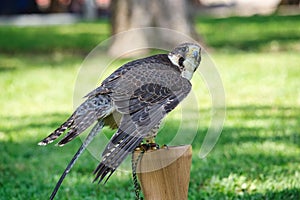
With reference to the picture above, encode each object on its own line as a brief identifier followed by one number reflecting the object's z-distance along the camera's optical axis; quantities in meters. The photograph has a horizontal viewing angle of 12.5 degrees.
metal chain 8.21
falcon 8.04
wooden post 8.14
